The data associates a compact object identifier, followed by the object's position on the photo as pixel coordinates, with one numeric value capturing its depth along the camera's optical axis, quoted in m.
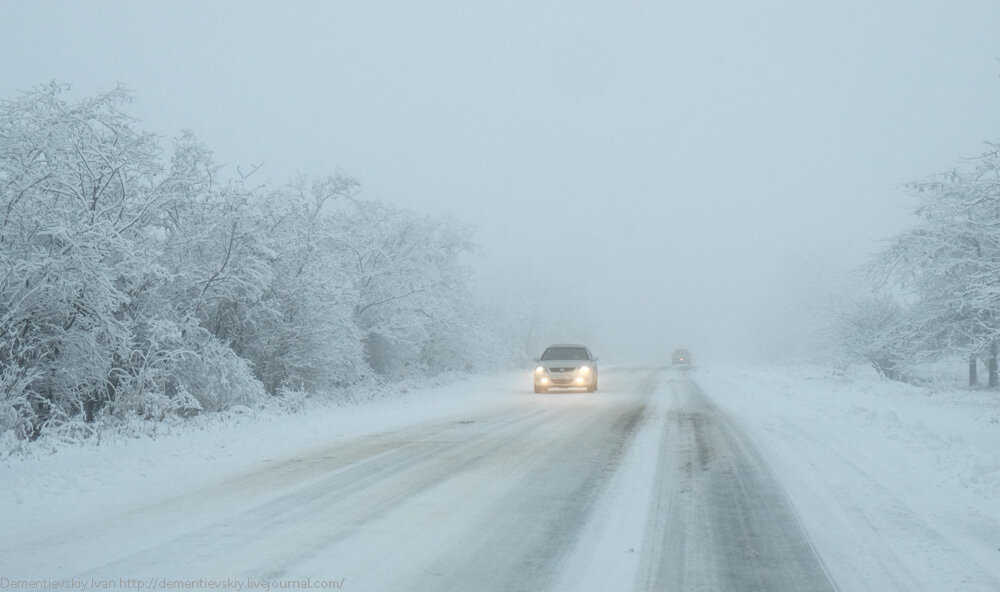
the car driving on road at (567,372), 27.31
